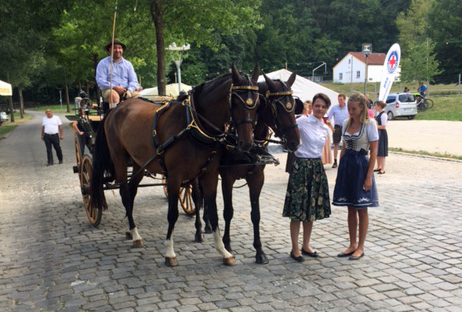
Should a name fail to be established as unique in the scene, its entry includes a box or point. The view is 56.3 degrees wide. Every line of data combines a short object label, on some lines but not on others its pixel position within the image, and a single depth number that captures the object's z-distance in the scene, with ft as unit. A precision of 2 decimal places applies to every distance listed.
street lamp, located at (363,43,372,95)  58.10
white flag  45.35
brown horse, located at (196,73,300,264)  15.33
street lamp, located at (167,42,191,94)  60.38
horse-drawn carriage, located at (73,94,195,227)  22.54
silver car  97.35
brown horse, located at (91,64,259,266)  14.74
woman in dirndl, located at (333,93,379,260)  16.47
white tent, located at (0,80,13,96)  57.36
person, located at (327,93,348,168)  37.36
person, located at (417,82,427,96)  120.18
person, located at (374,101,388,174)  35.83
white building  245.24
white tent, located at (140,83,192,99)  83.39
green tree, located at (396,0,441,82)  142.72
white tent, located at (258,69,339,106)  59.62
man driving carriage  23.17
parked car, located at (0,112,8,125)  122.52
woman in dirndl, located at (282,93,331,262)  16.46
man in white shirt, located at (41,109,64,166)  47.08
